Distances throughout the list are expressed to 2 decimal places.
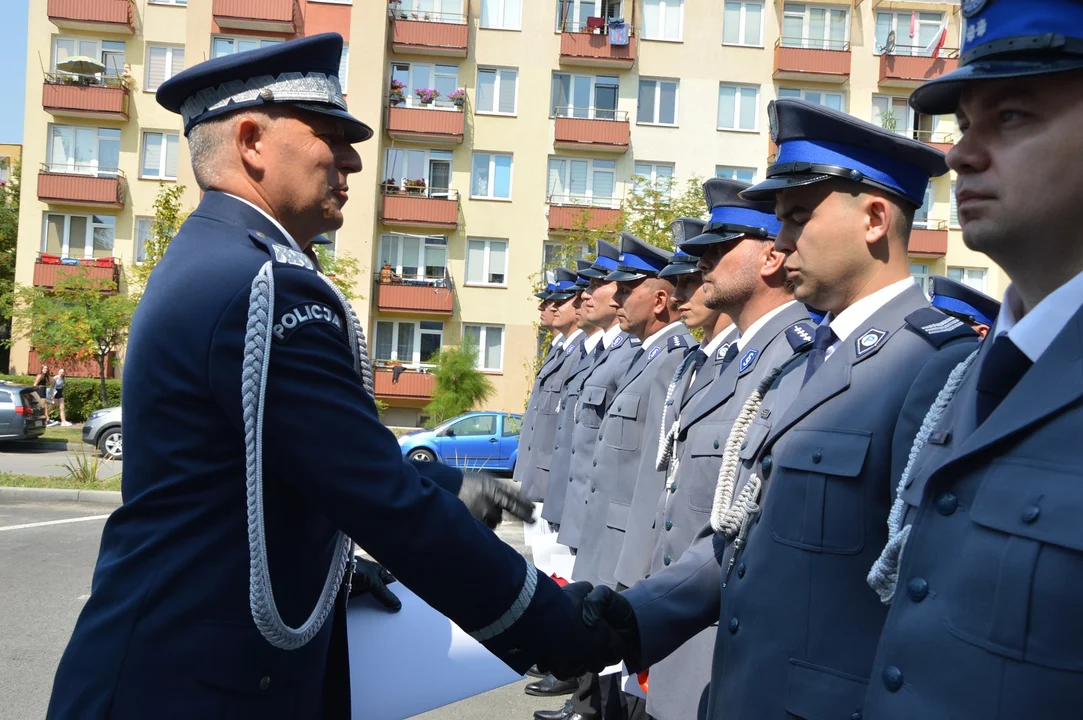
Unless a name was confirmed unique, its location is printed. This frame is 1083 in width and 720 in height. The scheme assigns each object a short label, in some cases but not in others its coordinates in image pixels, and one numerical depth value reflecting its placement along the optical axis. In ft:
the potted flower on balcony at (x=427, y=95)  102.89
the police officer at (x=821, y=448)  7.37
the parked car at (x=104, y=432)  59.82
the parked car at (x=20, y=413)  59.72
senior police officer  6.62
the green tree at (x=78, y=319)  83.97
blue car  62.23
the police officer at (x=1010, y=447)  4.68
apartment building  103.55
